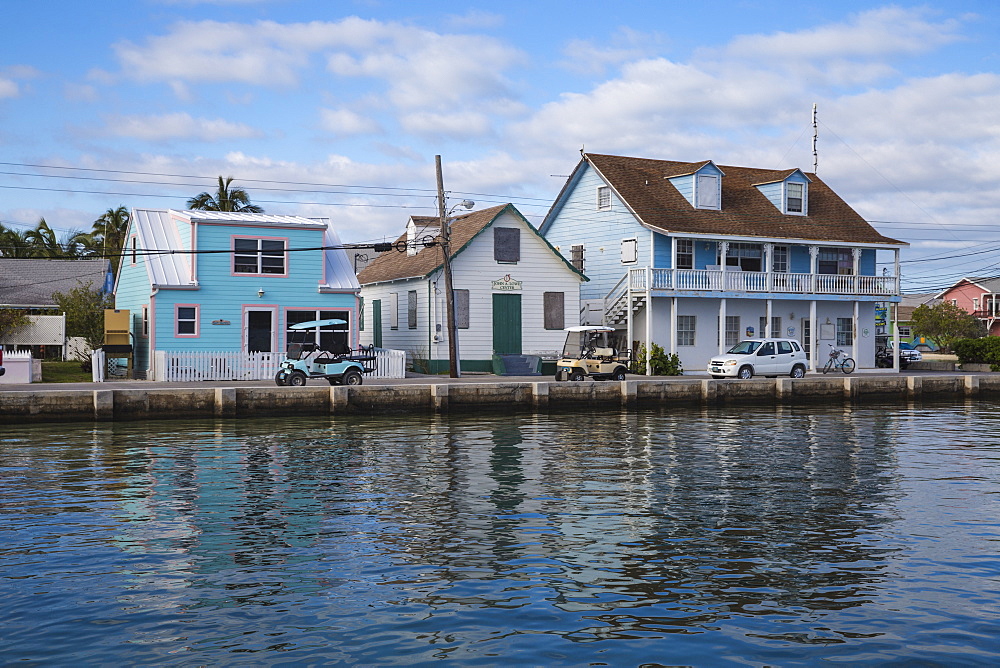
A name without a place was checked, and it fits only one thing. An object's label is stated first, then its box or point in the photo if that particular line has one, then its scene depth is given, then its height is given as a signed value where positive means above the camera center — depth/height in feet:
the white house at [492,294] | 134.51 +8.86
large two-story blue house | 144.15 +15.61
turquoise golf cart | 103.96 -0.60
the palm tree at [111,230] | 210.38 +30.08
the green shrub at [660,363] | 138.00 -0.92
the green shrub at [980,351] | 168.96 +0.46
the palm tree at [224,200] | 199.21 +32.57
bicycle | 148.46 -1.25
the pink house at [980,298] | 302.04 +17.78
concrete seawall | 86.74 -3.93
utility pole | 120.88 +7.81
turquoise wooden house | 116.57 +8.96
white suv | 127.95 -0.59
